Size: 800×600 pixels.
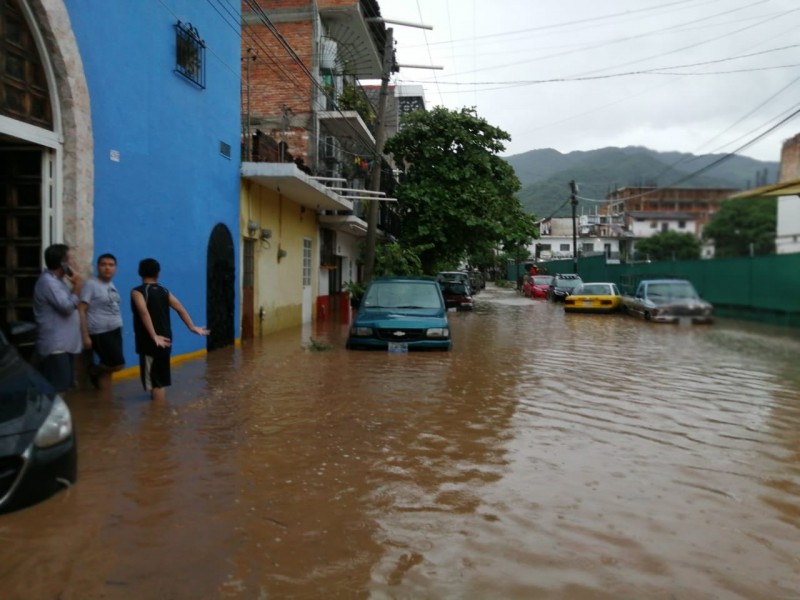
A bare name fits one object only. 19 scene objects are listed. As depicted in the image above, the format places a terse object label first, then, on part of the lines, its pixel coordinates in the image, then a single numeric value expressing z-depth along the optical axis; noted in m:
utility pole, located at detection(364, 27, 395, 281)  18.20
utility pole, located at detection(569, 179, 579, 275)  42.08
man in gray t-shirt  6.61
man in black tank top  6.38
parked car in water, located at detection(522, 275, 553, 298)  37.25
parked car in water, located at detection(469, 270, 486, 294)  47.98
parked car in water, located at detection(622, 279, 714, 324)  17.98
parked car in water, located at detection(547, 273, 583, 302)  32.73
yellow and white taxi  24.03
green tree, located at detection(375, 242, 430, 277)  19.86
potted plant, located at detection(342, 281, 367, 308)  19.11
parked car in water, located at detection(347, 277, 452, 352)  11.20
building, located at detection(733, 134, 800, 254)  10.09
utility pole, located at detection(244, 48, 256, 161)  13.84
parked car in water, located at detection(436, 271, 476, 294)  28.85
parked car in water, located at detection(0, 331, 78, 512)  3.54
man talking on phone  5.80
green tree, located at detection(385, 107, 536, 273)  23.33
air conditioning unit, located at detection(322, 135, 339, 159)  19.55
